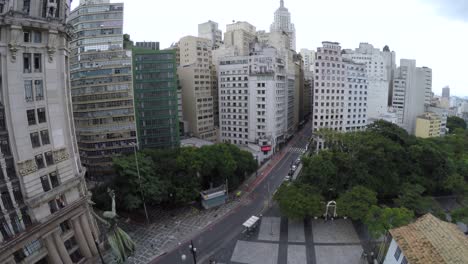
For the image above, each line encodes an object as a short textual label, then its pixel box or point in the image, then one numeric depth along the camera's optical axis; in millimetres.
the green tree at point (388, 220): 32250
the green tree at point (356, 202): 38594
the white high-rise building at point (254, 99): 81438
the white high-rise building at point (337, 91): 82438
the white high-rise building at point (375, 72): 98625
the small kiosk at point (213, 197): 47875
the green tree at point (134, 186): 41594
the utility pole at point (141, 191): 41612
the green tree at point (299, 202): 39469
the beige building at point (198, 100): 88438
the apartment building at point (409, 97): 106250
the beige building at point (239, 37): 133988
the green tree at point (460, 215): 35188
